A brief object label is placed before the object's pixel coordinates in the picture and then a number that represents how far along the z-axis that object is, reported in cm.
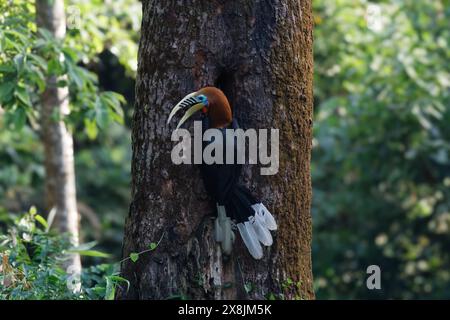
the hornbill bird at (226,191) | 704
